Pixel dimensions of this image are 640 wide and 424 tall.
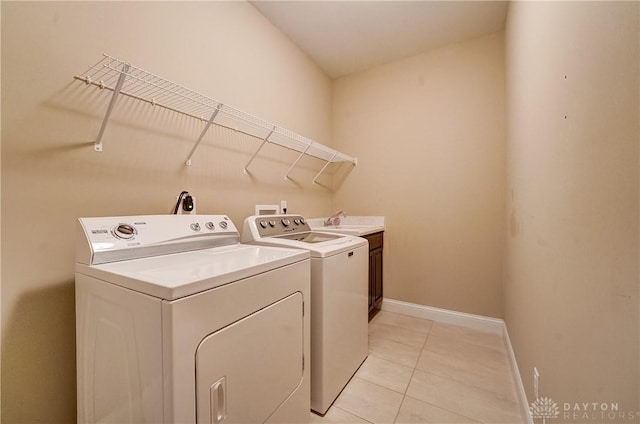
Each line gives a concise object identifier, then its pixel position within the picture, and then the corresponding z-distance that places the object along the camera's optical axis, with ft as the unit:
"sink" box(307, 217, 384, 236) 7.58
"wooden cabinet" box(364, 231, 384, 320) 8.02
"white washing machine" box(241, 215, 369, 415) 4.44
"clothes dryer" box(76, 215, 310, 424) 2.29
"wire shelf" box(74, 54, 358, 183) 3.74
